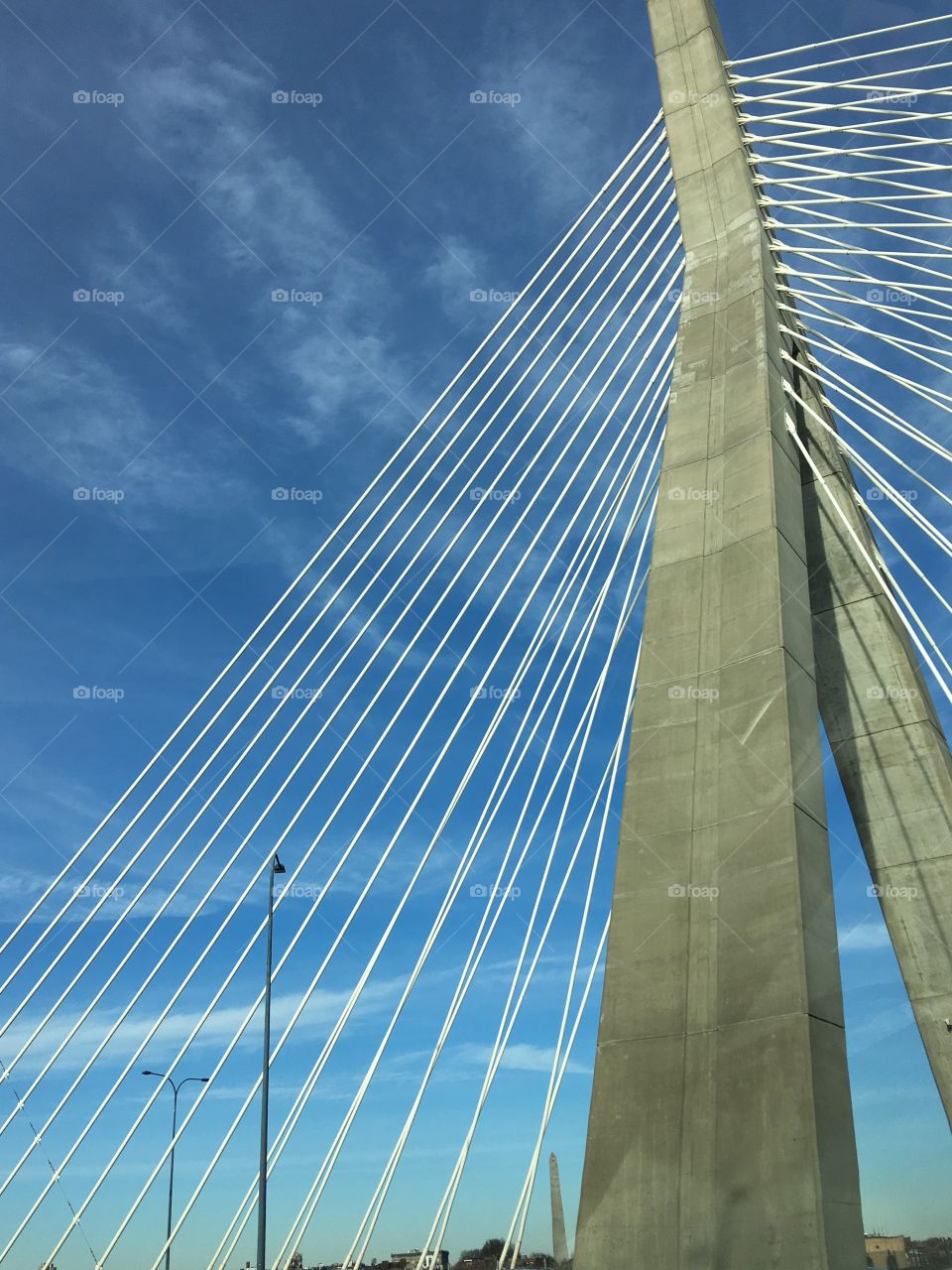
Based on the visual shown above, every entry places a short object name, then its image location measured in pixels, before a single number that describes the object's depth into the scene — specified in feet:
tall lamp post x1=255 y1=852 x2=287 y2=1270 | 46.26
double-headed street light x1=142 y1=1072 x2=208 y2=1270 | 103.25
